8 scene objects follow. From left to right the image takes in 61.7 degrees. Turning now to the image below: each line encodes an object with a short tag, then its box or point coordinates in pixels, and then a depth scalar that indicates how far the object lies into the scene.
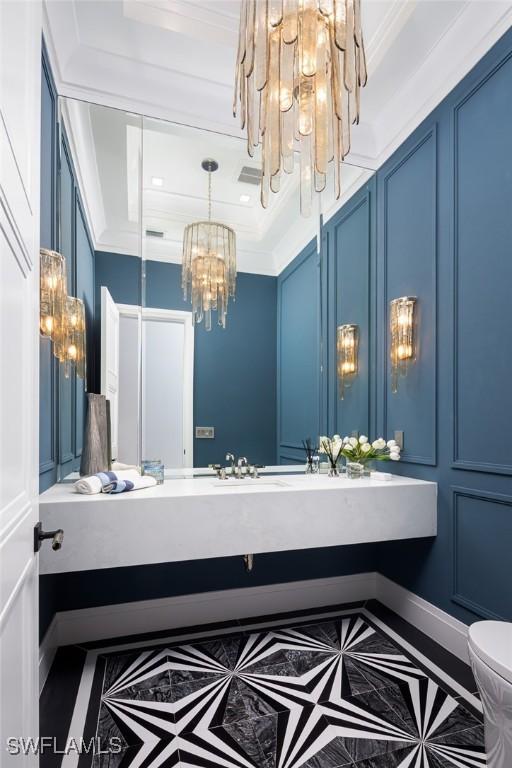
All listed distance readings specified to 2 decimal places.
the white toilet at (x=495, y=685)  1.09
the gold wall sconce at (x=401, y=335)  2.37
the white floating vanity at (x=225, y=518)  1.71
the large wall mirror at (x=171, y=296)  2.25
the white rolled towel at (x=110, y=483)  1.84
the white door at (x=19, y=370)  0.75
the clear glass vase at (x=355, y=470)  2.43
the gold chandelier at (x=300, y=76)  1.43
